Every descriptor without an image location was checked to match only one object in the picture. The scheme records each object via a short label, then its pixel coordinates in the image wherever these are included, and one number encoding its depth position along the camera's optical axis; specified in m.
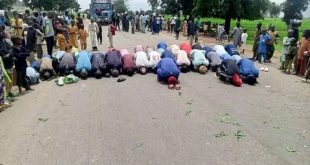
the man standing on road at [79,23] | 12.11
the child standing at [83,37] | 11.82
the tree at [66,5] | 38.42
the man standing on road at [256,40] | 10.78
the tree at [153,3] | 49.71
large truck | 25.28
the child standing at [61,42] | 10.38
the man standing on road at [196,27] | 15.58
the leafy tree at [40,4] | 30.48
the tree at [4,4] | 27.07
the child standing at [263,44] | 10.14
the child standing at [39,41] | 9.37
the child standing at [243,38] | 12.24
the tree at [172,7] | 25.44
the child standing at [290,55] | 8.72
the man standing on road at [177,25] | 18.10
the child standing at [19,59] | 6.39
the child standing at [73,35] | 11.55
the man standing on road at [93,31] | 12.22
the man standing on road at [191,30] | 14.52
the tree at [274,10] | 76.73
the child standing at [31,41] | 8.85
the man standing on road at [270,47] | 10.30
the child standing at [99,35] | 13.54
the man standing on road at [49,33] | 10.03
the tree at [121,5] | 53.52
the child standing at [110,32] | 12.93
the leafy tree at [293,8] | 35.11
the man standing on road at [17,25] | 10.83
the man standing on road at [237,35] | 12.36
